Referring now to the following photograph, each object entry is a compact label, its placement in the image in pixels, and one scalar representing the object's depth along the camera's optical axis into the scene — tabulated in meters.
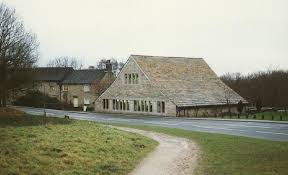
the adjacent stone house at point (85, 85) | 81.82
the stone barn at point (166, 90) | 57.22
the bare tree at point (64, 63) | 158.88
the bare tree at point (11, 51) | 46.44
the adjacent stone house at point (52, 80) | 89.88
